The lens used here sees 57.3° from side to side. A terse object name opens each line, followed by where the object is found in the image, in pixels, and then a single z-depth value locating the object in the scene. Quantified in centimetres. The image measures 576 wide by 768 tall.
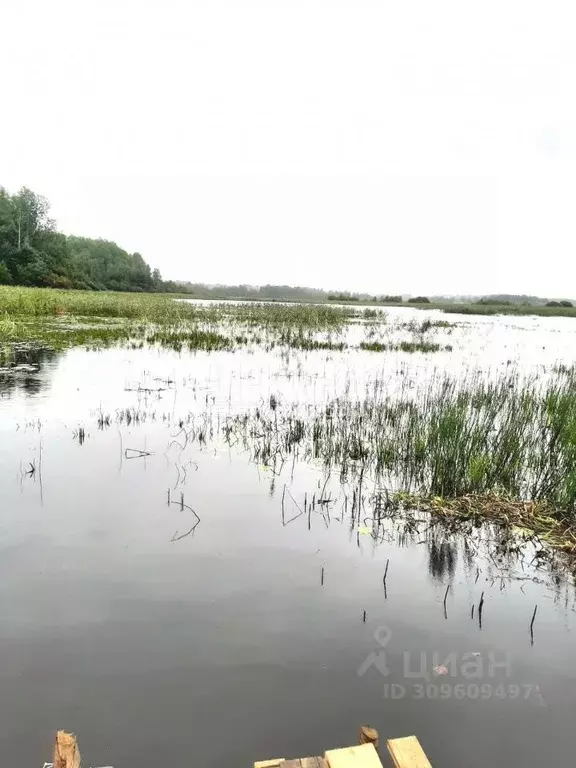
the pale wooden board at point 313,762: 248
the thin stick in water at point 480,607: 433
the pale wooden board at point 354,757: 246
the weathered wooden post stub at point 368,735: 266
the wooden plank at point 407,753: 250
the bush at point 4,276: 6869
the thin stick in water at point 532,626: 412
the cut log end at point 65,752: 230
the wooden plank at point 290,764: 245
